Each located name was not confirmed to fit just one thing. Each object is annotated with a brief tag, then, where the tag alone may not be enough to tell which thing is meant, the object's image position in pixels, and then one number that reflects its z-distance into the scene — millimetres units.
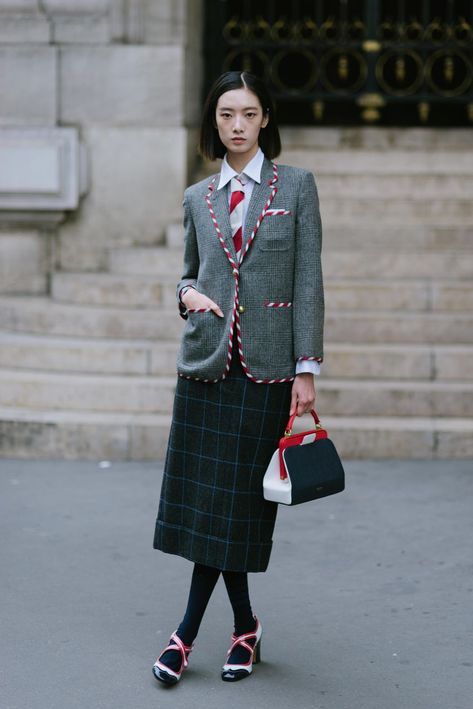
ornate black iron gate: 10469
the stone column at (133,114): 9312
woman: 4266
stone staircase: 7566
